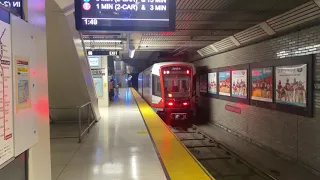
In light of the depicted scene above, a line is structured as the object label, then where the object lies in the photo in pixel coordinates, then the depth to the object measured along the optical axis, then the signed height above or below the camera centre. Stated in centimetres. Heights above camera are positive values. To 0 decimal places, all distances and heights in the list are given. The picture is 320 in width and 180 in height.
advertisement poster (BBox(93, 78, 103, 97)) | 1400 -13
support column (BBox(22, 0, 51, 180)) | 246 -17
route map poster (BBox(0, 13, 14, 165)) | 180 -6
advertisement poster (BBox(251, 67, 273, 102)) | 830 -7
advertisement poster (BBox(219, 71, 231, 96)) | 1171 -4
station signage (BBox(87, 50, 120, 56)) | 1096 +123
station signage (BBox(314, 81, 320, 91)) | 623 -11
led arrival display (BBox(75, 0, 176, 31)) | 397 +100
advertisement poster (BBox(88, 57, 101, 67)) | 1386 +114
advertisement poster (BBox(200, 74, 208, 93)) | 1491 -4
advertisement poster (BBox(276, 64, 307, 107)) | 676 -9
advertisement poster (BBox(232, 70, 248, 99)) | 1004 -8
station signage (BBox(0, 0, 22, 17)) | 232 +68
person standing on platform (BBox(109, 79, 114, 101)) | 1836 -58
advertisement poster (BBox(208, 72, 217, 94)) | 1338 -4
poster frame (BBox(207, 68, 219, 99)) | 1320 -57
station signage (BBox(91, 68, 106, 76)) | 1396 +58
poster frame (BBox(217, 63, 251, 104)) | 983 +39
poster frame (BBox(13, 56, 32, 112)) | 201 +0
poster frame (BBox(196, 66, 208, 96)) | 1497 +60
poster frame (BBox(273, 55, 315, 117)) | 644 -11
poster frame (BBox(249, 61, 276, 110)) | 814 -37
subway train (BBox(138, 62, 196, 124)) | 1238 -37
